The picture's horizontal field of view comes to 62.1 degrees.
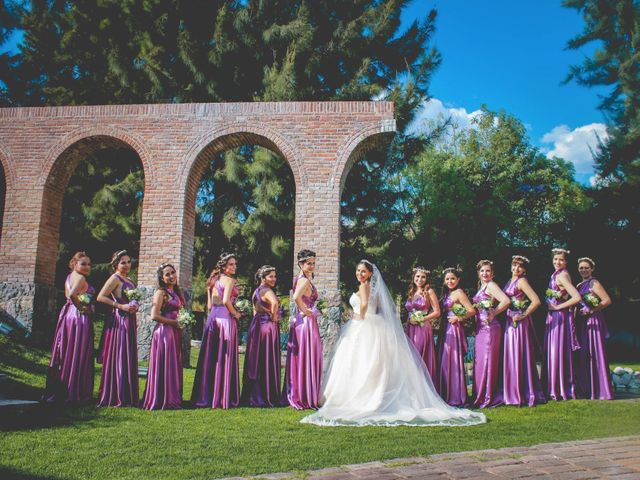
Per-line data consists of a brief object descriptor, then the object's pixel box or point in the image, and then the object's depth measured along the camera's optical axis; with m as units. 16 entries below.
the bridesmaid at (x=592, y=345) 7.55
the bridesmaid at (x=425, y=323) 7.63
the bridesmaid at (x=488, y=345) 7.24
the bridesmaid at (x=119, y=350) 6.82
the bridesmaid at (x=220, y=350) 6.95
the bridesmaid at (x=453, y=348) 7.39
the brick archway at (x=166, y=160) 11.10
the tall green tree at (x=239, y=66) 17.50
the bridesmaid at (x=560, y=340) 7.52
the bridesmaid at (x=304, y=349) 7.01
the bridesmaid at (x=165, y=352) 6.70
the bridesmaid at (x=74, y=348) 6.82
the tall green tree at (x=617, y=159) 19.17
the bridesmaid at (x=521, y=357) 7.18
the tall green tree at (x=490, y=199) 23.83
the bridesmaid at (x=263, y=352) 7.23
